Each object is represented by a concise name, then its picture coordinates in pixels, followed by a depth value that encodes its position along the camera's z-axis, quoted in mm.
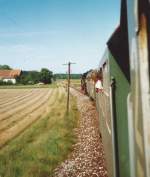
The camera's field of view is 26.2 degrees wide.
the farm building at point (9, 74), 142875
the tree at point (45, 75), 135125
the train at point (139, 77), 1701
